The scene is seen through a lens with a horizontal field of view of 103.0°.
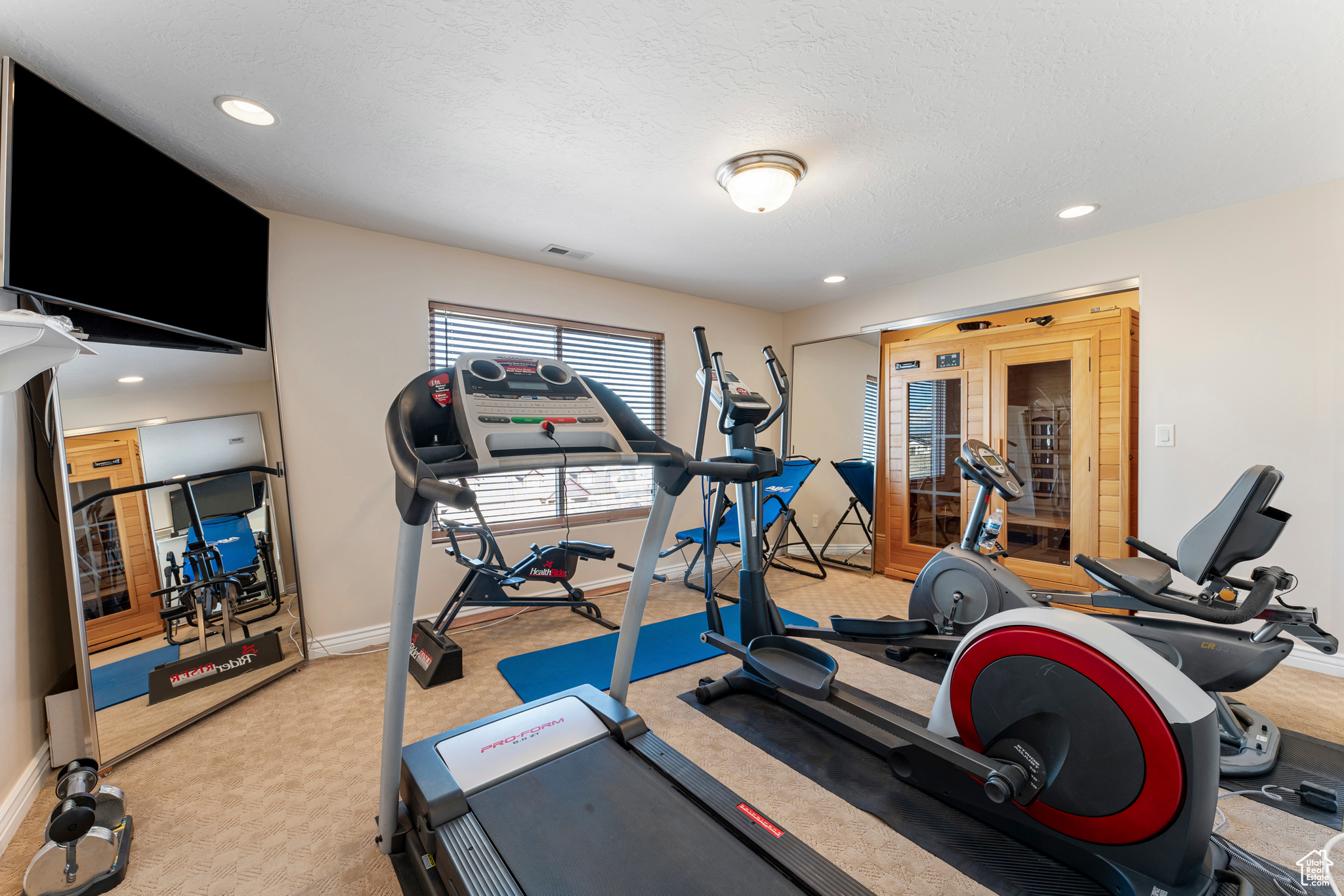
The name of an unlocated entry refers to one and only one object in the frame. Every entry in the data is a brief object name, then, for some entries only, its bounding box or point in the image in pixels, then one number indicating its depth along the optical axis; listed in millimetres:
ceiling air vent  3574
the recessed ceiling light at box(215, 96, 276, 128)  1973
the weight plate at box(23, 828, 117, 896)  1430
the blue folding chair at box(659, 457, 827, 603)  4125
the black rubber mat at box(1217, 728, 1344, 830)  1705
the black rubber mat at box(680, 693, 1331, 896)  1466
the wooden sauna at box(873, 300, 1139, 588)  3439
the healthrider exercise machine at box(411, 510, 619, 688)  2893
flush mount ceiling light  2406
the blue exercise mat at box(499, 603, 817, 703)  2676
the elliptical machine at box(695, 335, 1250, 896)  1271
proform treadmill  1327
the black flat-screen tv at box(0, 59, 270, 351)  1673
